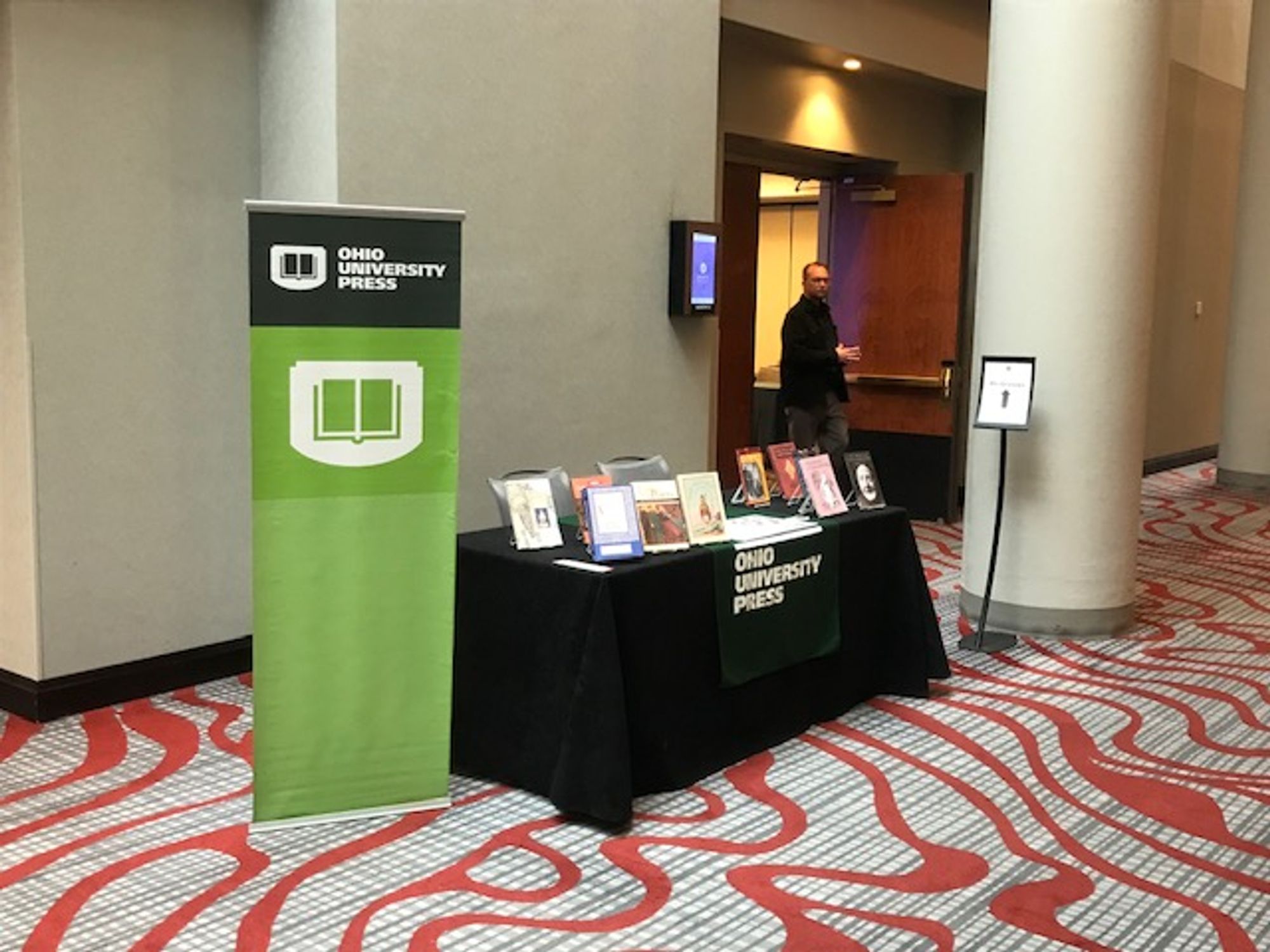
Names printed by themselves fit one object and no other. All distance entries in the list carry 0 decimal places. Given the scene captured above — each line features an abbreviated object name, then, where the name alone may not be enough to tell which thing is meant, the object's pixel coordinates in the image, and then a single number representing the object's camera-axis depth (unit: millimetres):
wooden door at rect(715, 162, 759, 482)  8969
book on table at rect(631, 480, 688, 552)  4164
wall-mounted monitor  6480
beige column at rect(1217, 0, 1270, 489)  10844
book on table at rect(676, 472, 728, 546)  4297
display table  3750
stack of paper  4391
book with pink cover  4859
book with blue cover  3986
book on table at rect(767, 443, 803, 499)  4980
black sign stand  5723
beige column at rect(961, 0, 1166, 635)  5730
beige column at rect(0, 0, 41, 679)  4477
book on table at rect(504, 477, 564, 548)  4133
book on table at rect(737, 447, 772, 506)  5012
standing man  7996
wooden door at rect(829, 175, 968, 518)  8945
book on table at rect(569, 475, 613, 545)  4176
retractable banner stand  3537
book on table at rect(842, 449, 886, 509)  5105
